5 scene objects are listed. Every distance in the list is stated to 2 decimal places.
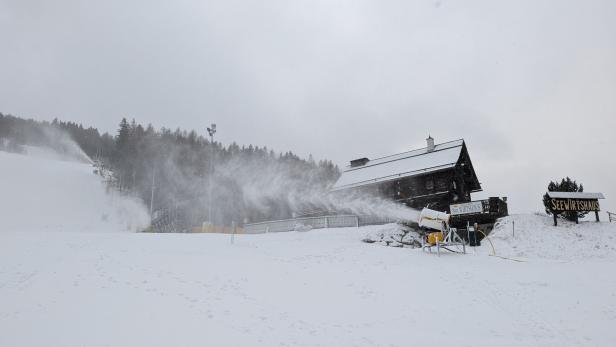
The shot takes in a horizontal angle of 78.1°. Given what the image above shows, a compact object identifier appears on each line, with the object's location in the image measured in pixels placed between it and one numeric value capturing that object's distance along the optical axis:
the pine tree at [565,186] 38.50
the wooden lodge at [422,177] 32.94
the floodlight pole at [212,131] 34.74
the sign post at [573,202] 29.31
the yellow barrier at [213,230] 32.42
